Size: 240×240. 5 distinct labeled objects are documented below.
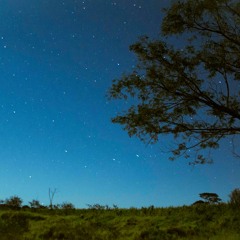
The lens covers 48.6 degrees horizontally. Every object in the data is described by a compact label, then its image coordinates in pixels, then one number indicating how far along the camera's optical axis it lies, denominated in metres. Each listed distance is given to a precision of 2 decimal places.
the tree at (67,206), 19.11
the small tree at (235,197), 15.20
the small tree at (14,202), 20.23
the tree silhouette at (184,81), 14.10
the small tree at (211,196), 17.92
